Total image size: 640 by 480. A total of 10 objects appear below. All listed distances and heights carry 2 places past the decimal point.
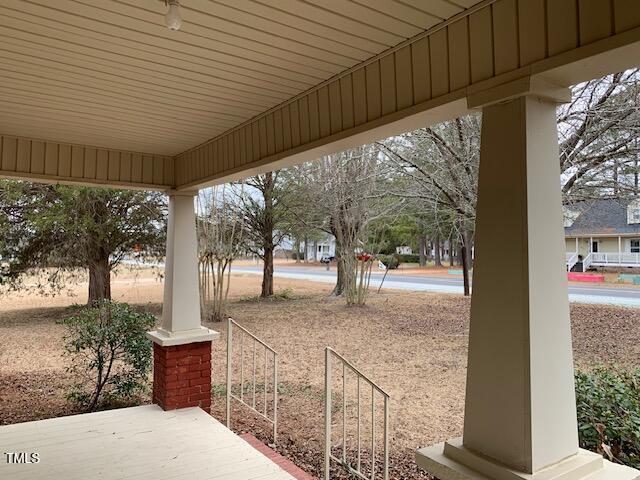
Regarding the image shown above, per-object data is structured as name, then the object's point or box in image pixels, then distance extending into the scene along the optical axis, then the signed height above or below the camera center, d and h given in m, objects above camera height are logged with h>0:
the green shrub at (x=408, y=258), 11.69 -0.10
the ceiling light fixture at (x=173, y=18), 1.41 +0.75
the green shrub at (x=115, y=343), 4.67 -0.93
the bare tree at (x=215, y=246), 8.19 +0.15
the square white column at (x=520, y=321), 1.30 -0.21
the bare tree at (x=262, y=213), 9.97 +0.93
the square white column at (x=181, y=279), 3.84 -0.22
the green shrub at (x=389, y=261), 9.23 -0.14
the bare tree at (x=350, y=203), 7.75 +0.95
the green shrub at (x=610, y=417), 2.48 -0.96
